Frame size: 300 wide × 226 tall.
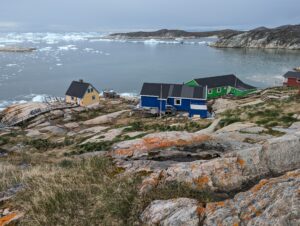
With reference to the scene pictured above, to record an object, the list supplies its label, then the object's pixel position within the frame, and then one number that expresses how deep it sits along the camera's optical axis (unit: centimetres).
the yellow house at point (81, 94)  4698
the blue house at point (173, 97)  4016
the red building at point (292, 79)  5638
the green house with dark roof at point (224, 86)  5103
